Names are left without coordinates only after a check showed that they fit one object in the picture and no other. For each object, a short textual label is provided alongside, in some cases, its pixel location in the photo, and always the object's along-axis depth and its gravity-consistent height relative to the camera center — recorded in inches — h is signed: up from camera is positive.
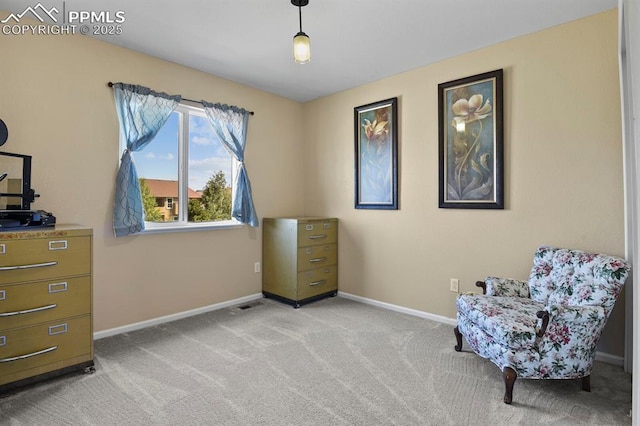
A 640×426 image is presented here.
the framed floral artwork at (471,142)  111.7 +26.3
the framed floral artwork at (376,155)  139.7 +27.2
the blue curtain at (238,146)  141.4 +30.8
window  125.2 +17.3
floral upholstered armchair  74.5 -24.6
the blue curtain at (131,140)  112.0 +27.0
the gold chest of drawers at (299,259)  144.2 -18.7
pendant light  82.1 +41.9
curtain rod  111.1 +46.4
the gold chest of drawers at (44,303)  76.5 -20.8
